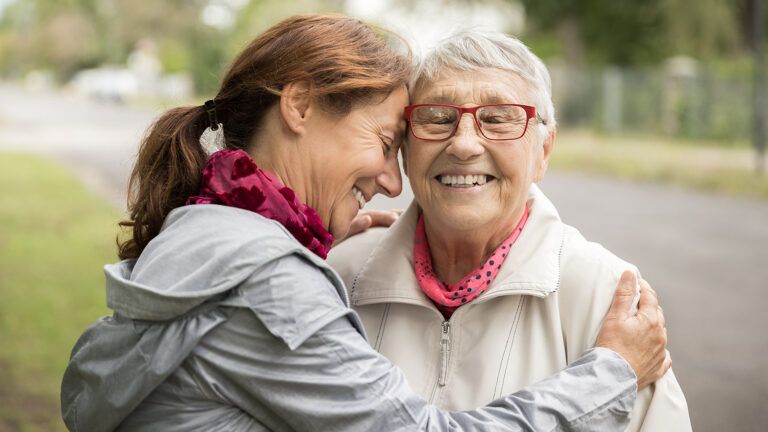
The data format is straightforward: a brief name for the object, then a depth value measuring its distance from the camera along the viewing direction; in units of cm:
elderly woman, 238
